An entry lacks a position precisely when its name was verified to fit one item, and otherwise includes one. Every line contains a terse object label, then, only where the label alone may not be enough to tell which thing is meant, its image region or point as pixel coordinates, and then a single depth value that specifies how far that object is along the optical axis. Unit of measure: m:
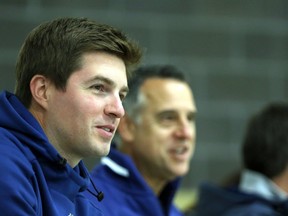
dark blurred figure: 6.44
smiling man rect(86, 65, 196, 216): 6.14
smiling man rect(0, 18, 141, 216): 3.88
